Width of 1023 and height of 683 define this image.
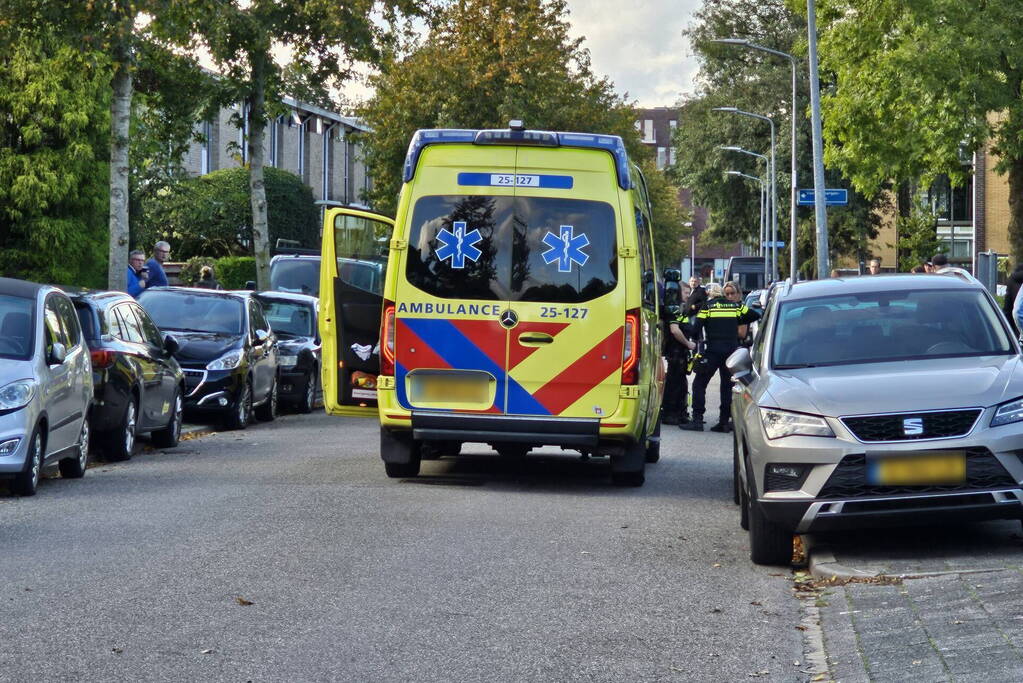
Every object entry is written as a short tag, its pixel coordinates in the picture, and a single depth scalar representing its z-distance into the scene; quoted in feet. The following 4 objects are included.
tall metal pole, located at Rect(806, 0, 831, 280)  105.19
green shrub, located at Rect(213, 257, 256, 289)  156.19
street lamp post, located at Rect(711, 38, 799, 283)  118.42
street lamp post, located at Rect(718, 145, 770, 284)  221.44
